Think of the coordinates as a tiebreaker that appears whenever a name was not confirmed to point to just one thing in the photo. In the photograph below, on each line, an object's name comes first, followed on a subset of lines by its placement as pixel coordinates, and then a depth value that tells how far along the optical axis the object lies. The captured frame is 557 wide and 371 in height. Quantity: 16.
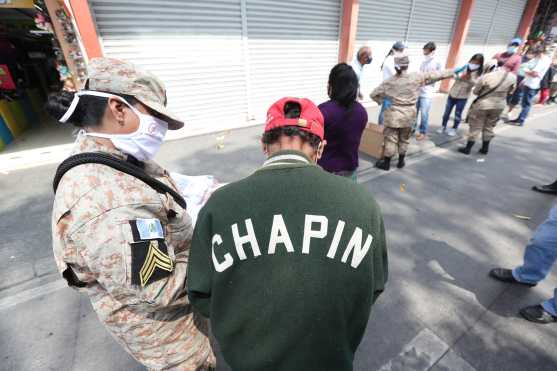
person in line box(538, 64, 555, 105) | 8.83
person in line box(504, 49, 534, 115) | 7.88
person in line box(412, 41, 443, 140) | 5.88
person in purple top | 2.61
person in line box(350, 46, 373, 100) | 5.24
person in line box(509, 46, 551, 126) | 7.22
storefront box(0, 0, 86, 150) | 5.04
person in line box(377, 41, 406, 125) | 5.47
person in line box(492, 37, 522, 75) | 4.86
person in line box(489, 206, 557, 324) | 2.31
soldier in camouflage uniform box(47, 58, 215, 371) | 1.03
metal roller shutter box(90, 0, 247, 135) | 5.57
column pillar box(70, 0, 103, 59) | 4.84
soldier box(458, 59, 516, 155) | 4.87
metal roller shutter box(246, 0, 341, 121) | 7.19
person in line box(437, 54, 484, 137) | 5.79
